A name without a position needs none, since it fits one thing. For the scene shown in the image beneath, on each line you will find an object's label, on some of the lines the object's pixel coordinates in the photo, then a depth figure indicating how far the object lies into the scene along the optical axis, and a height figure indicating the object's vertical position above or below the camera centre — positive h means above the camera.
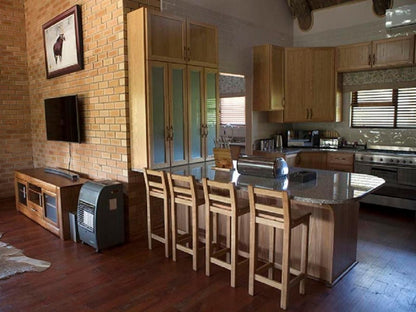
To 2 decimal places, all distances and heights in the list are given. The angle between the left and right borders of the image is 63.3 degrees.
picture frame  4.20 +1.04
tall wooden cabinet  3.44 +0.36
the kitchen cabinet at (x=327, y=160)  5.16 -0.65
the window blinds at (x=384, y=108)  5.11 +0.16
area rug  3.12 -1.36
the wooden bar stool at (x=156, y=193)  3.25 -0.72
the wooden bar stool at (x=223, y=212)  2.69 -0.75
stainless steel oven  4.60 -0.75
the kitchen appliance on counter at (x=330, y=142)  5.65 -0.39
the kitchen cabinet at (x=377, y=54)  4.75 +0.95
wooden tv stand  3.87 -0.95
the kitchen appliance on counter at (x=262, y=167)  3.05 -0.43
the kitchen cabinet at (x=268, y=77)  5.27 +0.66
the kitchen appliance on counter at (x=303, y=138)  5.83 -0.33
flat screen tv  4.33 +0.03
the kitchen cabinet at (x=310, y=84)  5.45 +0.57
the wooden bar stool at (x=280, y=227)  2.38 -0.82
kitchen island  2.61 -0.81
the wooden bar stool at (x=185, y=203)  2.99 -0.77
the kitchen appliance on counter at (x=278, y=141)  5.90 -0.39
